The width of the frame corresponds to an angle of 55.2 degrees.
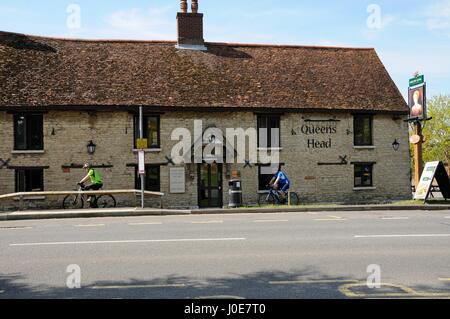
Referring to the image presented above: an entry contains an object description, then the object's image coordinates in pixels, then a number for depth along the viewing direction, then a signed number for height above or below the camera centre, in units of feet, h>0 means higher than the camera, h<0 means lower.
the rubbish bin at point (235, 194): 62.90 -4.45
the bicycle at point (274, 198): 67.31 -5.73
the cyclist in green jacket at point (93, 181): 61.67 -2.31
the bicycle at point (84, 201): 63.87 -5.55
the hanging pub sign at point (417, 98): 70.59 +10.80
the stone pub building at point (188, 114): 68.18 +8.43
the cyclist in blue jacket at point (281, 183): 65.57 -3.04
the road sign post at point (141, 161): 58.79 +0.45
